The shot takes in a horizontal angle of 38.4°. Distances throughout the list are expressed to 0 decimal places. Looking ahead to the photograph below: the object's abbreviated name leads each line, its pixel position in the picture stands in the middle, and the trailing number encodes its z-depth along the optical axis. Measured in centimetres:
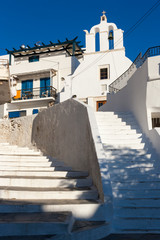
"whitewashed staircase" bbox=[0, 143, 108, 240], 341
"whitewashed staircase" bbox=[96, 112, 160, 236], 441
